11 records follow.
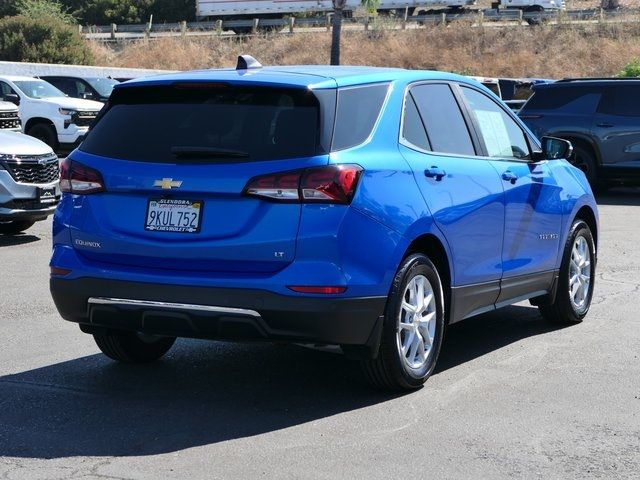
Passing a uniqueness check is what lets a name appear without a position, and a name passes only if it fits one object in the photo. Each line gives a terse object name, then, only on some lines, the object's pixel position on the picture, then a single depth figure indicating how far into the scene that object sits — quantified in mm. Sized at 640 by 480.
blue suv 5723
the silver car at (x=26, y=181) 12547
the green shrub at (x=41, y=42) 51938
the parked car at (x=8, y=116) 17938
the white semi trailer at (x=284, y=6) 60062
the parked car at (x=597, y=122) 19156
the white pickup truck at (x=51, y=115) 26359
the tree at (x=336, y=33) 40656
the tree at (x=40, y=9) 66312
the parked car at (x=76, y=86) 29141
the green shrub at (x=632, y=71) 41562
